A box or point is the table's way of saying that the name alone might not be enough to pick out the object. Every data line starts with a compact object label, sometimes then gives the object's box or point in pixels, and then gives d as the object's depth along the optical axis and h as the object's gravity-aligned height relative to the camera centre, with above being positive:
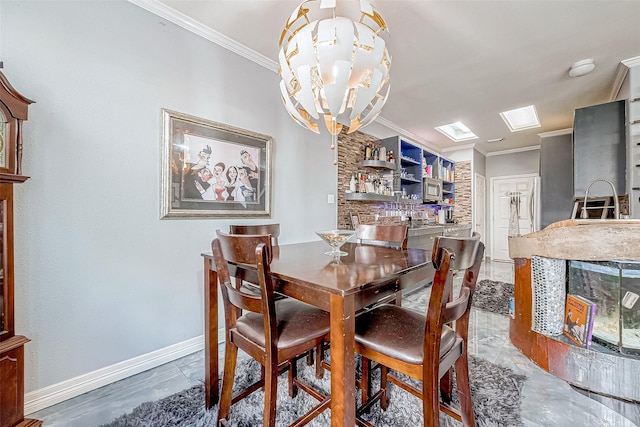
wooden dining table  0.91 -0.30
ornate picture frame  1.99 +0.36
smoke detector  2.65 +1.49
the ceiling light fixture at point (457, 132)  4.91 +1.60
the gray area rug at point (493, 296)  3.06 -1.08
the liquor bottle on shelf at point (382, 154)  4.02 +0.90
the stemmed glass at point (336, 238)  1.51 -0.14
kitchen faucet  2.23 +0.02
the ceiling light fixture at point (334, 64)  1.35 +0.80
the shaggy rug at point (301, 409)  1.35 -1.07
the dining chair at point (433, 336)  0.94 -0.52
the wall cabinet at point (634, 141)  2.56 +0.71
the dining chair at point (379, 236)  1.68 -0.17
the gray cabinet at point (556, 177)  4.44 +0.63
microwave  4.76 +0.43
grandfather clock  1.21 -0.26
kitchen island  1.51 -0.83
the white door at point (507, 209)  6.05 +0.10
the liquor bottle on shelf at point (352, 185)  3.57 +0.37
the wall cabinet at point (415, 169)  4.25 +0.84
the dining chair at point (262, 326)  1.03 -0.52
